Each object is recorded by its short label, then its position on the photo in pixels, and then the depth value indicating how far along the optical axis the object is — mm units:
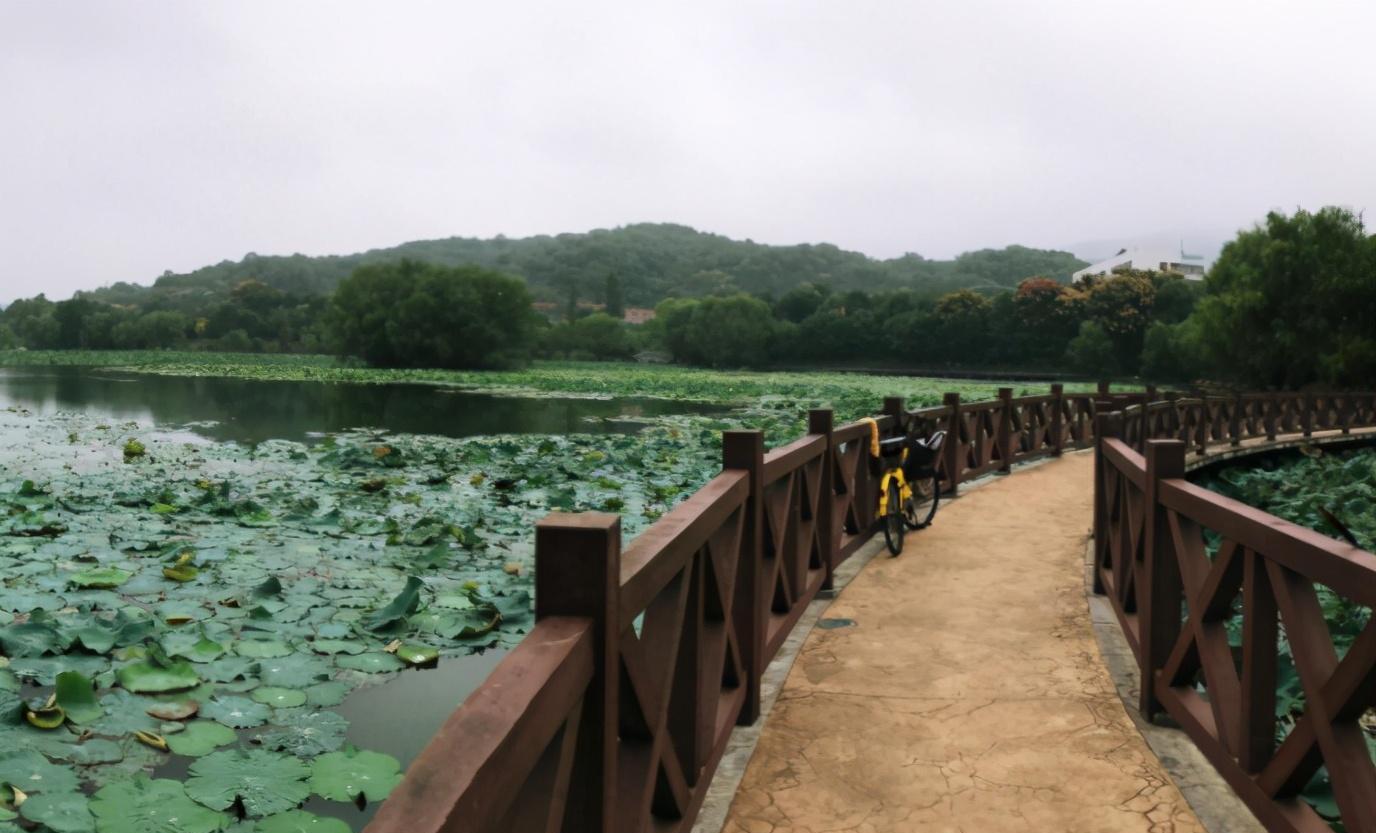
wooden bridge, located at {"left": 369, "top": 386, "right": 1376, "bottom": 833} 1521
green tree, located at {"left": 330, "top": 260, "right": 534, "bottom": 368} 50906
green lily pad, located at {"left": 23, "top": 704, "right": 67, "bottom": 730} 3531
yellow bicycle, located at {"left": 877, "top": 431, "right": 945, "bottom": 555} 6738
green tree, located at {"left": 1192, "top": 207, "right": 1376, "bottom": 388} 31781
